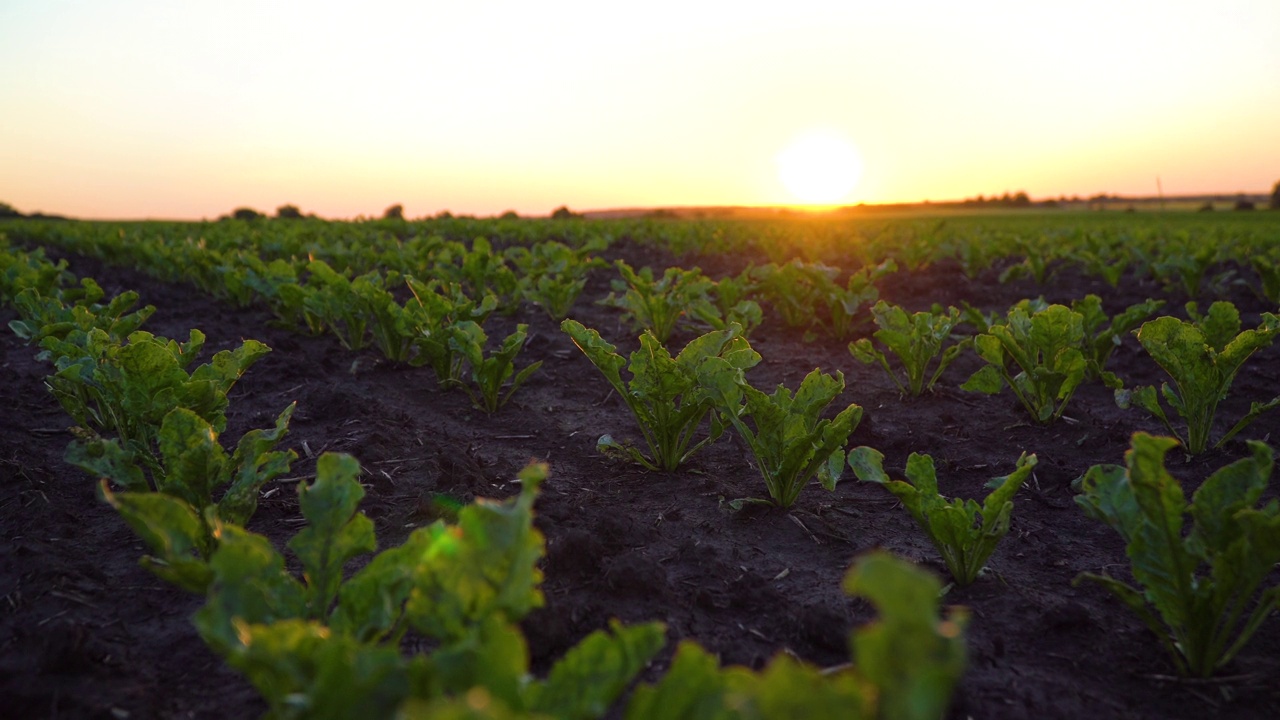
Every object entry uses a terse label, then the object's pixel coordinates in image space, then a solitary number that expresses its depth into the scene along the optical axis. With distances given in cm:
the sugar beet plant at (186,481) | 158
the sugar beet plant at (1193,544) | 174
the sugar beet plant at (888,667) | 87
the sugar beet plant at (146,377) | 250
